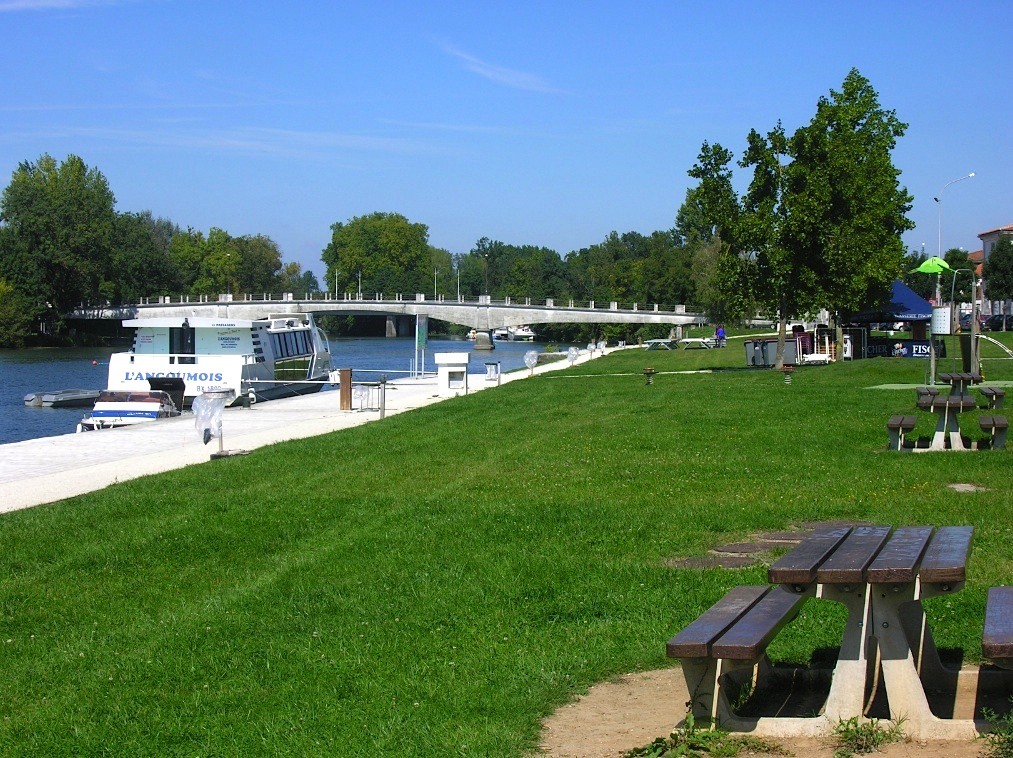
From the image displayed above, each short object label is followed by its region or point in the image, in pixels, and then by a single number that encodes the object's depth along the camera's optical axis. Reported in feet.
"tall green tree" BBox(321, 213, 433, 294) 574.97
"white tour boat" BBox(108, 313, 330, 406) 115.96
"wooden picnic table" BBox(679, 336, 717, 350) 219.24
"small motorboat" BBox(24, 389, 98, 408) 133.69
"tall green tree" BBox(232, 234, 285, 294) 526.98
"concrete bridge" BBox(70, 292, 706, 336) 326.85
